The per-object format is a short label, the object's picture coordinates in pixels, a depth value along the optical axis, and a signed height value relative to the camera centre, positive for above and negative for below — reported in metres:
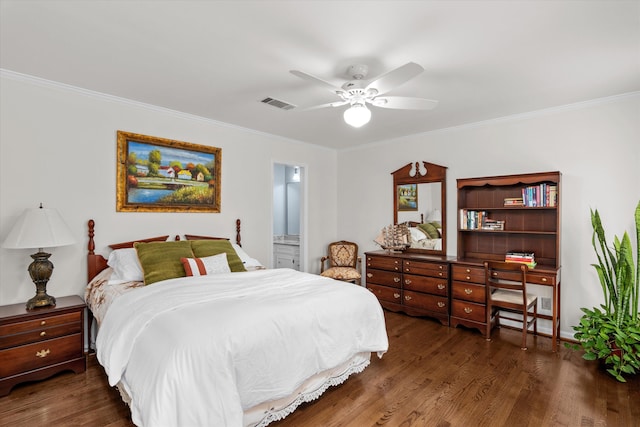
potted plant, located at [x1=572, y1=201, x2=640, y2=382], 2.77 -0.93
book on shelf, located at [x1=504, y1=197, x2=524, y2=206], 3.86 +0.17
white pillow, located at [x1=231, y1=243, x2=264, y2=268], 3.94 -0.53
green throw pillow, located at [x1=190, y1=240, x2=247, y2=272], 3.53 -0.38
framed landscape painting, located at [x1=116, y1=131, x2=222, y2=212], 3.57 +0.47
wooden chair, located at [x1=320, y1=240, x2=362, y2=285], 5.48 -0.68
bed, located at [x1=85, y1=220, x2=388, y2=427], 1.78 -0.77
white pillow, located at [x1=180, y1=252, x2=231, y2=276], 3.15 -0.49
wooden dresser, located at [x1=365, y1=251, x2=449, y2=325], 4.15 -0.89
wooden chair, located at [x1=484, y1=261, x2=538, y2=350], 3.43 -0.87
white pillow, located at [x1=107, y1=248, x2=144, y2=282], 3.12 -0.48
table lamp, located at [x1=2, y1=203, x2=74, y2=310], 2.66 -0.19
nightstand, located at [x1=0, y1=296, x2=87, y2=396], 2.52 -1.01
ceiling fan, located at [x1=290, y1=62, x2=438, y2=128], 2.39 +0.95
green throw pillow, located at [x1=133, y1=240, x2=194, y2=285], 3.04 -0.41
